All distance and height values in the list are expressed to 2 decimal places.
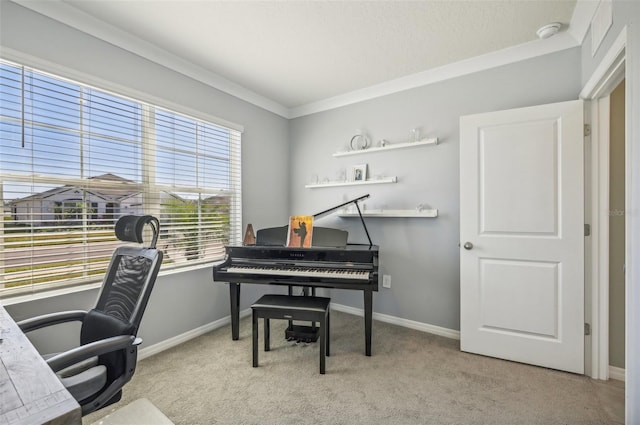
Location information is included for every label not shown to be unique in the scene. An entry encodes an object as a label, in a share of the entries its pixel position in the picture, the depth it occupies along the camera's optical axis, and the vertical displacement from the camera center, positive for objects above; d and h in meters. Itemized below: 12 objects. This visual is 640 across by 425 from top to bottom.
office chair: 1.17 -0.55
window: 1.70 +0.26
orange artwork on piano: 2.61 -0.20
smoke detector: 1.97 +1.29
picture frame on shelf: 3.08 +0.42
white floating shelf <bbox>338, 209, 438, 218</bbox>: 2.63 -0.03
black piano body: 2.23 -0.50
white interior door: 2.00 -0.20
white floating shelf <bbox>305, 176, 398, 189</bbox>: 2.86 +0.31
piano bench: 2.03 -0.75
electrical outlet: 2.97 -0.75
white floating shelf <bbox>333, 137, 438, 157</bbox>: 2.64 +0.65
